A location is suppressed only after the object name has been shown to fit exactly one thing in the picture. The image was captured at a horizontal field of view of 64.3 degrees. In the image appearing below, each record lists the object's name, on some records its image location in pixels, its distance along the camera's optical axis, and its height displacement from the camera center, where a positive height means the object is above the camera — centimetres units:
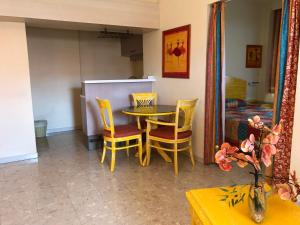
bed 323 -58
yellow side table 116 -70
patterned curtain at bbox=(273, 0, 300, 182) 193 -4
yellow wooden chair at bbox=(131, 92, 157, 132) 378 -35
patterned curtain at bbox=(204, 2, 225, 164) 288 -12
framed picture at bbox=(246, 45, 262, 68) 501 +39
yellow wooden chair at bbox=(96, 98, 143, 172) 297 -73
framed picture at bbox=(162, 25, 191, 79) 334 +35
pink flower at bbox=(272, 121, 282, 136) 108 -25
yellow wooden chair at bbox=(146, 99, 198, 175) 286 -71
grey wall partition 374 -34
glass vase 112 -60
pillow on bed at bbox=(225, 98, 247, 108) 424 -50
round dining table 297 -45
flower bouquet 107 -38
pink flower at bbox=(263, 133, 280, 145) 107 -29
